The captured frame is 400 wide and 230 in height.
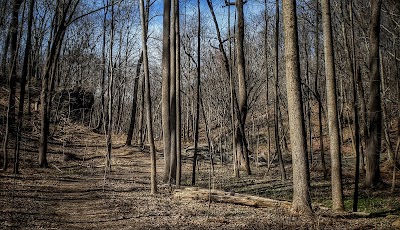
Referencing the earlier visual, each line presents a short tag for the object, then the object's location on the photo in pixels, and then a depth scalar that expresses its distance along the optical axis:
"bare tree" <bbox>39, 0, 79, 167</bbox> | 15.62
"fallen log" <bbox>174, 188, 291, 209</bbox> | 9.31
